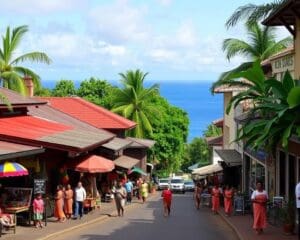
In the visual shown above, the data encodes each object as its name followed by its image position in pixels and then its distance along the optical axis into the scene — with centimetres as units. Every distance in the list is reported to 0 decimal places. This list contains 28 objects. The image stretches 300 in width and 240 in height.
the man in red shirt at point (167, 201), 3309
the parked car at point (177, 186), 6812
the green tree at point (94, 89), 8306
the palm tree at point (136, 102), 7169
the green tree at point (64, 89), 8668
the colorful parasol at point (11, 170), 2079
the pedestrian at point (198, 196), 3949
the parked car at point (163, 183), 6906
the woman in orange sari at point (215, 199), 3522
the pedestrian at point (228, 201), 3291
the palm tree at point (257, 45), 4544
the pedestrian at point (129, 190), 4202
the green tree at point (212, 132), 11119
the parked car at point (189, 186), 7231
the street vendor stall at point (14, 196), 2103
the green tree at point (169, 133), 8062
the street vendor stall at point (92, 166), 3058
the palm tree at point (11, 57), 4710
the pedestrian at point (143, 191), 4354
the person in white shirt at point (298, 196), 1888
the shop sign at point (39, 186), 2452
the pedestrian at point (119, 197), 3108
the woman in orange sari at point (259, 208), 2270
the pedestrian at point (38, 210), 2400
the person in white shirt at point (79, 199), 2850
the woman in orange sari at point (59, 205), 2702
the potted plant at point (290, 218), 2206
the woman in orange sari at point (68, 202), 2782
